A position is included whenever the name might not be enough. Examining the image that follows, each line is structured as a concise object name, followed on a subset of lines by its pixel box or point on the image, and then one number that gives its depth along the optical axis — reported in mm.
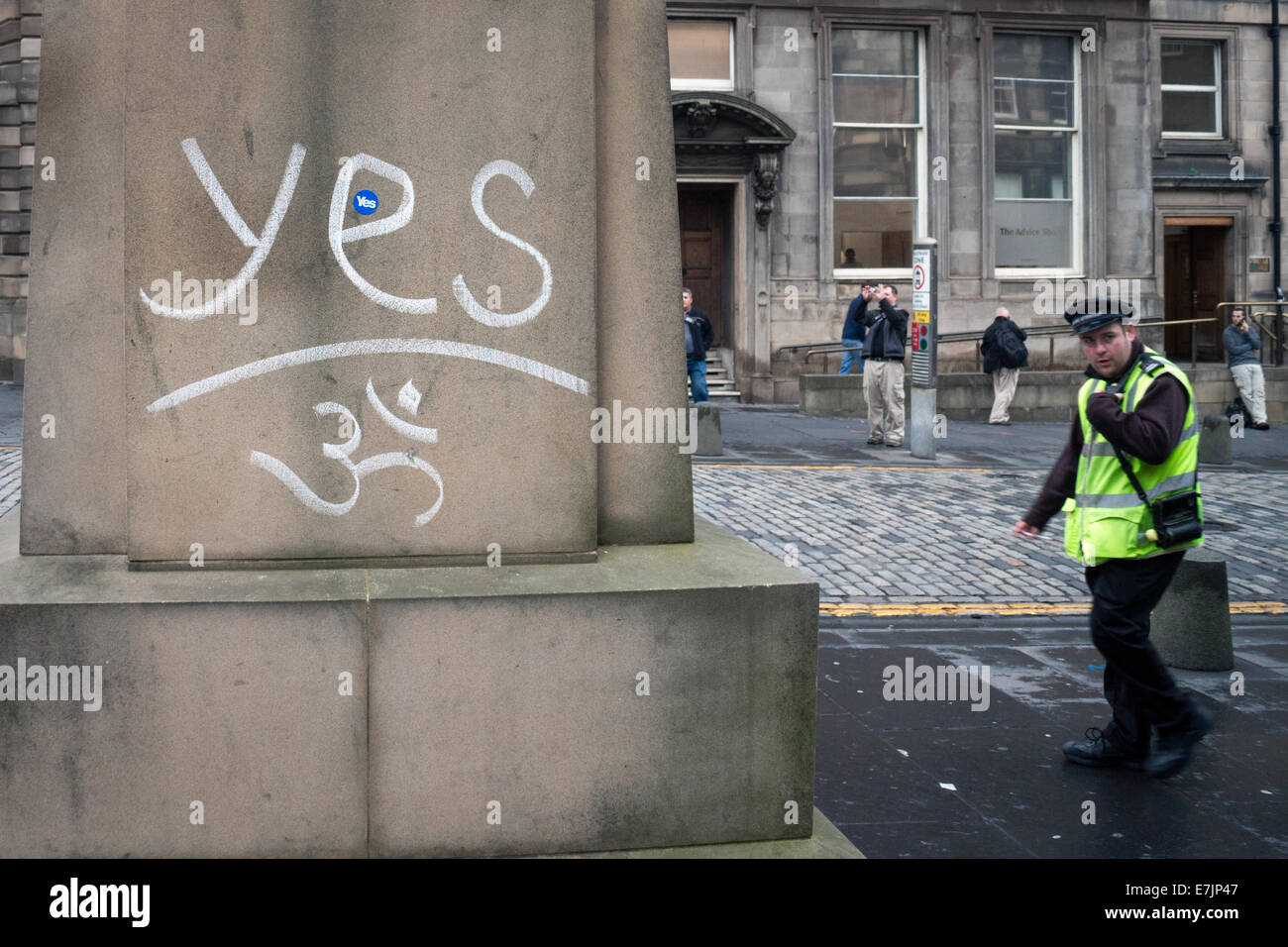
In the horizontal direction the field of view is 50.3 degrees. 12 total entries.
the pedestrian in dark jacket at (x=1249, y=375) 20156
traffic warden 5062
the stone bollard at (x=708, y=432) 14797
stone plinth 3441
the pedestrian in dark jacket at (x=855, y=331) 18719
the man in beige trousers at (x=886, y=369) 16062
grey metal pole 15062
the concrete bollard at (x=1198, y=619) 6918
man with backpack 19562
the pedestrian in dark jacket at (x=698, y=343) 15852
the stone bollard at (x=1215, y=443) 15672
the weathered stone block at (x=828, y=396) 20031
